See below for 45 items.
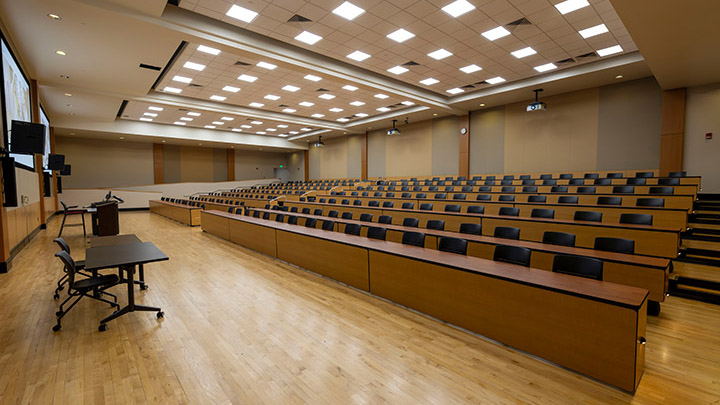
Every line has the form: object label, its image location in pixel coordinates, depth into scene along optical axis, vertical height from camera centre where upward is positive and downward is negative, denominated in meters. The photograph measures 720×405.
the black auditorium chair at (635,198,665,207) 5.16 -0.27
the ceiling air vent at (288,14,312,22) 5.67 +3.09
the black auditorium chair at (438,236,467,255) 3.58 -0.71
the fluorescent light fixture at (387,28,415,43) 6.28 +3.11
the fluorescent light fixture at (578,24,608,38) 6.11 +3.12
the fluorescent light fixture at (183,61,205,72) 7.80 +3.08
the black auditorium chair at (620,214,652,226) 4.23 -0.46
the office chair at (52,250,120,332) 2.94 -0.97
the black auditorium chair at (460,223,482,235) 4.52 -0.64
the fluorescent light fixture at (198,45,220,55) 6.86 +3.06
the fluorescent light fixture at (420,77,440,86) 9.16 +3.14
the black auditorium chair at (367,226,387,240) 4.45 -0.68
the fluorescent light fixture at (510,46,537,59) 7.16 +3.14
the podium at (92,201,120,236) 6.72 -0.72
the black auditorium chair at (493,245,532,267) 3.11 -0.72
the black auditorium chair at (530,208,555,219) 5.14 -0.46
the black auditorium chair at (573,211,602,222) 4.52 -0.45
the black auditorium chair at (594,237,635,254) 3.35 -0.66
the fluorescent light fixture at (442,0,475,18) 5.30 +3.11
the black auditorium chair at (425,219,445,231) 4.87 -0.61
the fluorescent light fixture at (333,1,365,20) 5.35 +3.09
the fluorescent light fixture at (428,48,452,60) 7.19 +3.11
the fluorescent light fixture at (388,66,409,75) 8.30 +3.14
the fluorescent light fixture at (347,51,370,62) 7.33 +3.13
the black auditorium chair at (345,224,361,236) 4.86 -0.70
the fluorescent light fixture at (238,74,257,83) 8.81 +3.11
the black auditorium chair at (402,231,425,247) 3.98 -0.70
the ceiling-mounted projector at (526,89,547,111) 8.97 +2.30
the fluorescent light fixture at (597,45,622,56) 7.04 +3.15
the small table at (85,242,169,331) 2.91 -0.72
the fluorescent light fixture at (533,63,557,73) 8.16 +3.17
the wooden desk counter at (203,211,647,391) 2.04 -0.97
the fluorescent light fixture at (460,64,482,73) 8.15 +3.14
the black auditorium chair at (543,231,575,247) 3.71 -0.65
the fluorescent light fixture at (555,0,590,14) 5.29 +3.13
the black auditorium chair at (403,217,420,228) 5.31 -0.63
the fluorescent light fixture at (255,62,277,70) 7.81 +3.08
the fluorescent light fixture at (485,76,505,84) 9.17 +3.18
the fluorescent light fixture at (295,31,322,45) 6.37 +3.12
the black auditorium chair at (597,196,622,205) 5.56 -0.26
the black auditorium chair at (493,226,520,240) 4.09 -0.63
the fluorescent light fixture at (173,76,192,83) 8.84 +3.09
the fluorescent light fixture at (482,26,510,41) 6.21 +3.12
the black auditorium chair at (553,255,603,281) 2.61 -0.71
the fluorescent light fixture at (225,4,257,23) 5.47 +3.12
